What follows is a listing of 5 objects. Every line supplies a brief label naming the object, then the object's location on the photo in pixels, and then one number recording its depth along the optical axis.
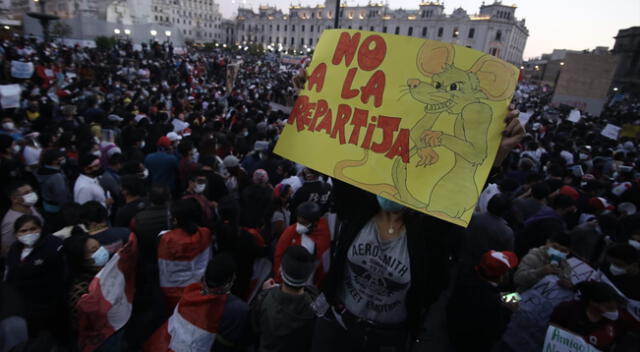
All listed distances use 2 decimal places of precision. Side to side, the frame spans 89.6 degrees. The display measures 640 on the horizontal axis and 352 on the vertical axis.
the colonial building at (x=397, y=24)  78.81
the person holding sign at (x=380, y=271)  2.05
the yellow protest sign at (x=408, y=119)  1.67
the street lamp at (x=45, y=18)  21.62
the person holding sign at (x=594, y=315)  2.38
